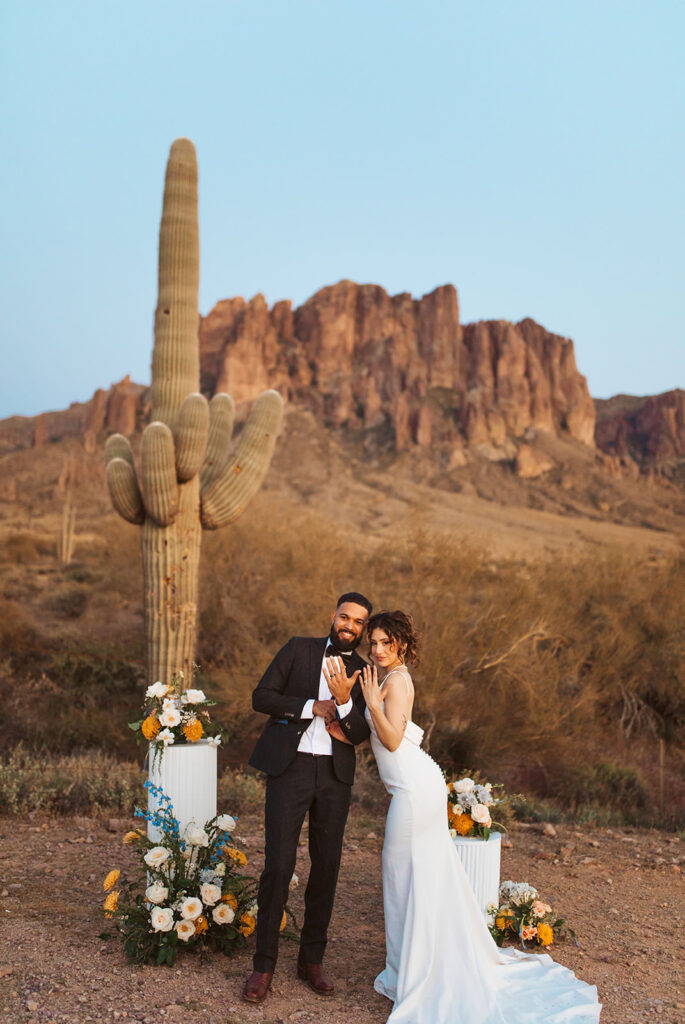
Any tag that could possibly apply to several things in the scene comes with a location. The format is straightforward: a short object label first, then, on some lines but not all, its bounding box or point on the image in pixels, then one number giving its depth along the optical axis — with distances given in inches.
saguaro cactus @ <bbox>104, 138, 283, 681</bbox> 342.0
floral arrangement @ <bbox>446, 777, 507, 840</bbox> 179.0
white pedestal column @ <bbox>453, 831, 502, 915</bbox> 176.4
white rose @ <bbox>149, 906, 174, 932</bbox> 157.8
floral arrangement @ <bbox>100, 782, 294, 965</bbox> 159.9
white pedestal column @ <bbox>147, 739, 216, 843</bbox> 173.0
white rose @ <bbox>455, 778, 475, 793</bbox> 179.6
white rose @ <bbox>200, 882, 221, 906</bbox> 161.9
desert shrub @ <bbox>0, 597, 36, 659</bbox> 588.7
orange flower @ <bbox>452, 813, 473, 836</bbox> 179.3
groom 149.0
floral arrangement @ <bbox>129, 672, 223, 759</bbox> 173.5
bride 144.4
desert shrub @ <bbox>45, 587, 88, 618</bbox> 741.9
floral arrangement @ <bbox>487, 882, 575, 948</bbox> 175.6
